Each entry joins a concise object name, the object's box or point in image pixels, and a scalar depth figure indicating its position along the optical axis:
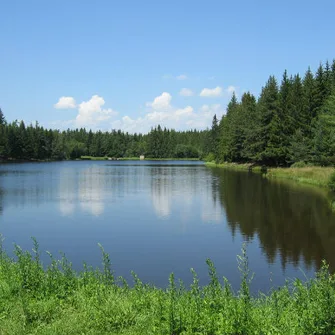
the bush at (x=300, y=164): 60.97
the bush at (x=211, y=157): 124.62
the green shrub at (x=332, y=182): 39.11
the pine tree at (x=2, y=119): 161.68
